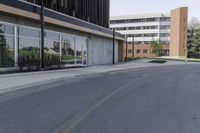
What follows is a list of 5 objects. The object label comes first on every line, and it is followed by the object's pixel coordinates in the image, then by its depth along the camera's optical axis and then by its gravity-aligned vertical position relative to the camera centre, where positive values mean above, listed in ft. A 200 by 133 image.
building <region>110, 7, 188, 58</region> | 222.12 +38.96
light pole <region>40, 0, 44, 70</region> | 49.00 +6.60
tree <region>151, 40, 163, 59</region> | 189.19 +11.76
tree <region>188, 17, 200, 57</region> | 180.80 +21.47
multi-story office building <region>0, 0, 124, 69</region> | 44.72 +7.88
